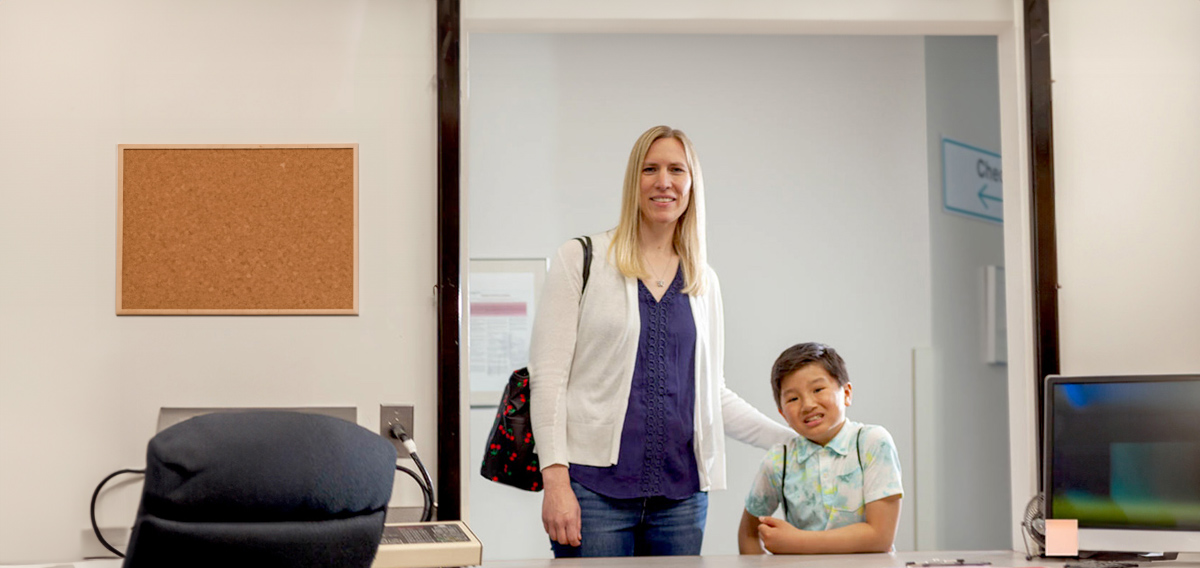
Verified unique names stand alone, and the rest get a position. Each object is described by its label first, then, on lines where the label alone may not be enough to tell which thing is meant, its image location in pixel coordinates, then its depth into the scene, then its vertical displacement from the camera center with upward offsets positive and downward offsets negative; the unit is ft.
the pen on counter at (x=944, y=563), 6.81 -1.59
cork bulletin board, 7.59 +0.70
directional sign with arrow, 12.61 +1.73
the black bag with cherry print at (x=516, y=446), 7.23 -0.85
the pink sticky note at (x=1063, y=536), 7.15 -1.48
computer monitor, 6.98 -0.93
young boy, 7.08 -1.06
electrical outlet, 7.65 -0.67
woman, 6.95 -0.39
